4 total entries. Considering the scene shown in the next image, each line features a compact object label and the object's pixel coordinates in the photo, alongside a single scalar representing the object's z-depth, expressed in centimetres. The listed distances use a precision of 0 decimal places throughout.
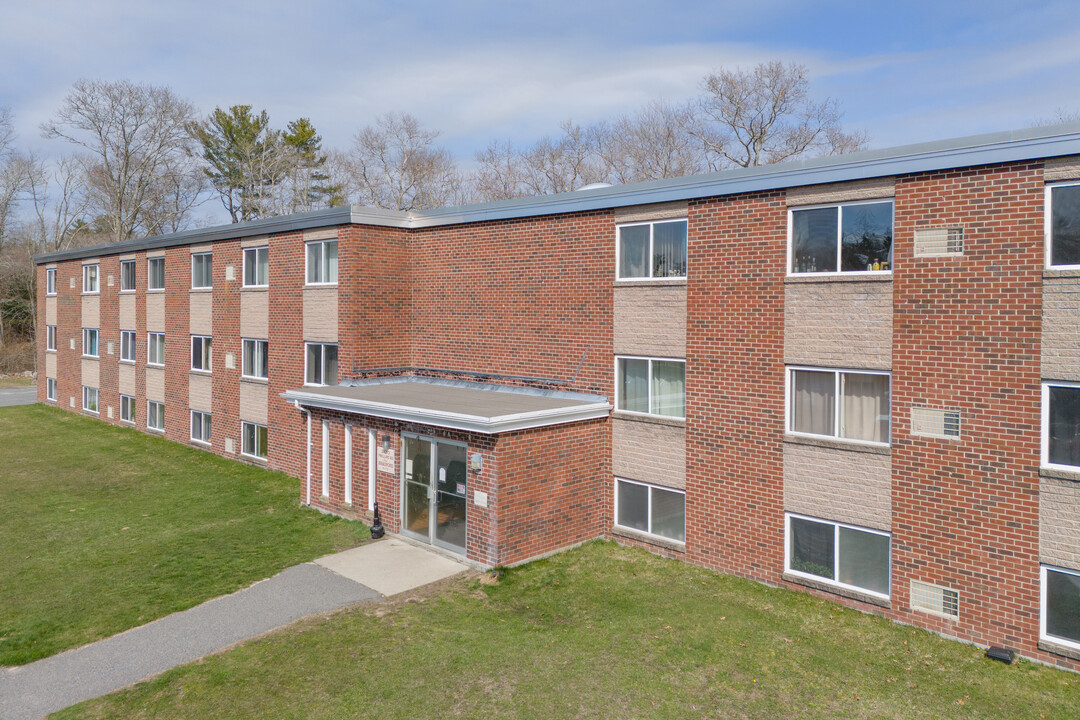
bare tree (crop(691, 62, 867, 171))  3716
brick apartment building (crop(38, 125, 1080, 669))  981
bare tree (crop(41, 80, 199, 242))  5219
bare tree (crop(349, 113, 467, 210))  4772
